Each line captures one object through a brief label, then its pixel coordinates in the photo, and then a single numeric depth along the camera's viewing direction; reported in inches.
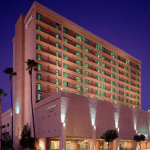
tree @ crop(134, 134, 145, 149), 2679.6
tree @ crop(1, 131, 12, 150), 2402.1
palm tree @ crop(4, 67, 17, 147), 2561.5
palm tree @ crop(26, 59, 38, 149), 2175.6
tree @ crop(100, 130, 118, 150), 2093.5
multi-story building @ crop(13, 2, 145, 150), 2586.1
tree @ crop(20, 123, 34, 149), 2250.2
